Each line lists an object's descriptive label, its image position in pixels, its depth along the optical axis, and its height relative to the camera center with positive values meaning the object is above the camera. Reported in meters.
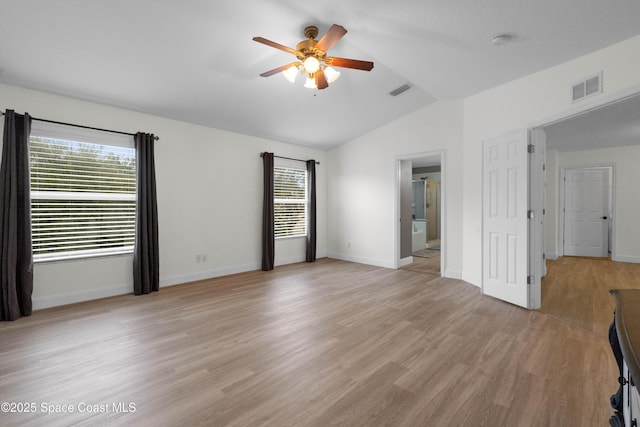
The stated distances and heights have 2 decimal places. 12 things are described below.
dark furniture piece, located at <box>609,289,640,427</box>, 0.80 -0.40
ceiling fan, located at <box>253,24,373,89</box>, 2.57 +1.41
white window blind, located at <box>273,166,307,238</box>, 6.05 +0.15
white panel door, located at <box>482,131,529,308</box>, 3.45 -0.14
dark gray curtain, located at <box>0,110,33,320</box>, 3.14 -0.11
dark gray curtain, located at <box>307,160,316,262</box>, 6.40 -0.05
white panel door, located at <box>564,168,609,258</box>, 6.66 -0.12
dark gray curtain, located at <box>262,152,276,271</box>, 5.59 -0.13
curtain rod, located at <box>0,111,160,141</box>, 3.45 +1.07
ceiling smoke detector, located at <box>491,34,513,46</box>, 2.77 +1.61
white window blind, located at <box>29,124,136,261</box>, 3.50 +0.20
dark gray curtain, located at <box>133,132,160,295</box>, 4.07 -0.18
